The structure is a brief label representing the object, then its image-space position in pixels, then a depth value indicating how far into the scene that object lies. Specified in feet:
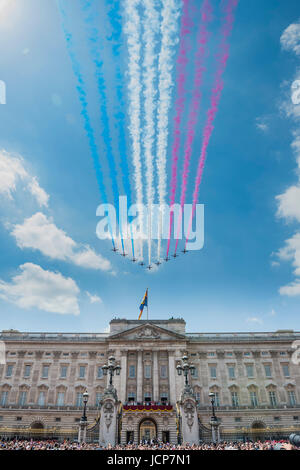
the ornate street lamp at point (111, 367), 100.27
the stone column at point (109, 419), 91.45
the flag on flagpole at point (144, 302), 189.16
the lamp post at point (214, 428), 100.31
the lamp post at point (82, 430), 97.76
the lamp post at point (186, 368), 102.08
